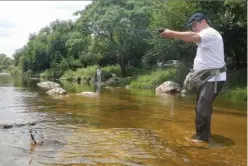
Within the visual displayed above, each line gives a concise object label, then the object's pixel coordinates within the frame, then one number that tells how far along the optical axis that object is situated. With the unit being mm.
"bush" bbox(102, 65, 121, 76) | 40812
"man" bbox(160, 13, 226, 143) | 5695
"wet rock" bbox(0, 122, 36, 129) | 6828
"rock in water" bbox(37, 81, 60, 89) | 23741
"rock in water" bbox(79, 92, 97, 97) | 15997
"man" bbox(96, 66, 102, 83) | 35775
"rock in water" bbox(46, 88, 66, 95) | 16538
